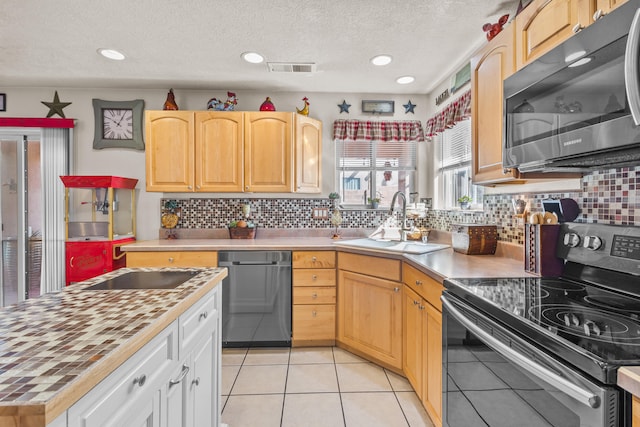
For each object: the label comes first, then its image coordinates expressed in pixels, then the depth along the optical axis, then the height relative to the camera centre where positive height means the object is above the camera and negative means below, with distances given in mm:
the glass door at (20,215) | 3191 -35
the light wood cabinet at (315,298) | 2758 -733
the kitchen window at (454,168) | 2721 +386
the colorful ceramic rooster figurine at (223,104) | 3096 +1011
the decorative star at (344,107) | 3402 +1074
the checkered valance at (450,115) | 2457 +791
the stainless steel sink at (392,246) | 2332 -275
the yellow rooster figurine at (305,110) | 3227 +1000
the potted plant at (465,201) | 2606 +75
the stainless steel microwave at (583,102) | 882 +352
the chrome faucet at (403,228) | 2736 -151
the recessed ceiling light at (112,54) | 2500 +1217
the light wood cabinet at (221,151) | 3006 +550
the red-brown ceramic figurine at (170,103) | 3068 +1012
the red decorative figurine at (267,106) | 3109 +995
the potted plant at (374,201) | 3402 +99
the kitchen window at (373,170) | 3477 +431
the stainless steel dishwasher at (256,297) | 2719 -717
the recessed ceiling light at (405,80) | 2973 +1206
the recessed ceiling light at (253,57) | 2543 +1213
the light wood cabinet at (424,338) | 1662 -726
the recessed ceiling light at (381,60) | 2576 +1203
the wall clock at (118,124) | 3275 +872
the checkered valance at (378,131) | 3357 +817
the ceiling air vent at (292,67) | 2689 +1201
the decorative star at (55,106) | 3229 +1034
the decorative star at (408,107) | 3420 +1077
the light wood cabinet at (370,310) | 2299 -747
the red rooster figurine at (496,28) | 1823 +1022
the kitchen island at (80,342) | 570 -310
